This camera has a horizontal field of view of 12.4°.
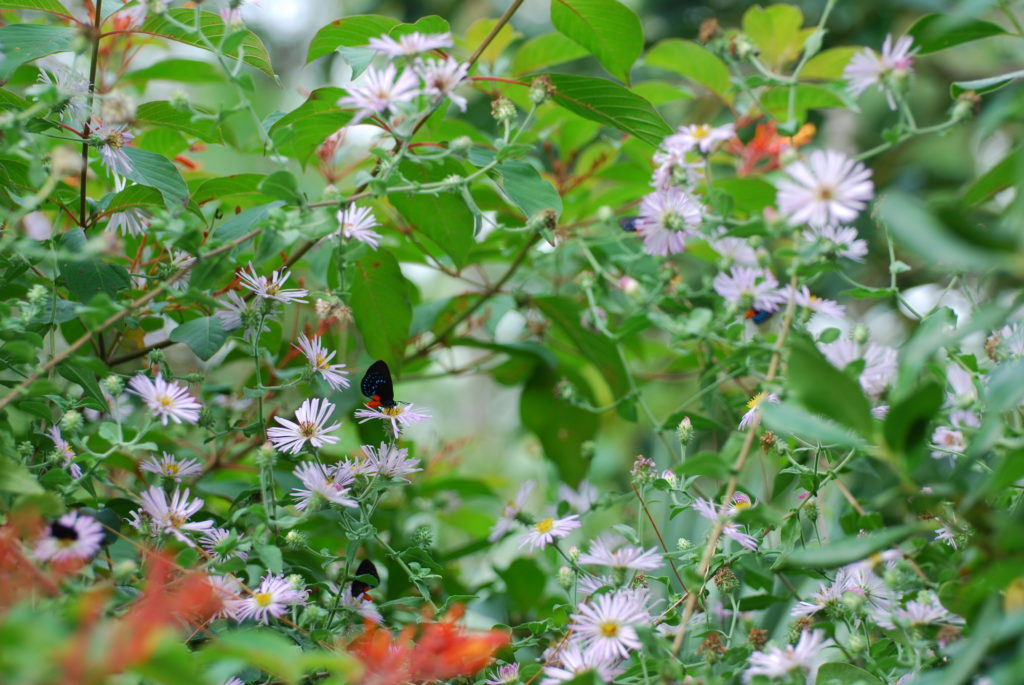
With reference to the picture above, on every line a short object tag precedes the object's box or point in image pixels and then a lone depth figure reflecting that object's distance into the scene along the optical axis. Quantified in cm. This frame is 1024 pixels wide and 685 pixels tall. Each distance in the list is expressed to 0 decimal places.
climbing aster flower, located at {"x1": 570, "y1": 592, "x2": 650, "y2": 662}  231
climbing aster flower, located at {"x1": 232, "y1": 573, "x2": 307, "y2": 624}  232
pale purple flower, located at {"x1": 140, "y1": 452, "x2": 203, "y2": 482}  237
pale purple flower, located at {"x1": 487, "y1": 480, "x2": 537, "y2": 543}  244
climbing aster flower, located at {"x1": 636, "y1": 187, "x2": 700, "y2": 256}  237
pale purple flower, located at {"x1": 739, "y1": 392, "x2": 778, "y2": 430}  234
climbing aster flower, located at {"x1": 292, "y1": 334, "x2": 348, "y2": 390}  239
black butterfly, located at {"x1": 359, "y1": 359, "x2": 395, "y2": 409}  239
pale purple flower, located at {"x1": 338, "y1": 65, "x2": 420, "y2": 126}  232
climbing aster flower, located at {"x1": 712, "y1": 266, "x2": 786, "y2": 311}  237
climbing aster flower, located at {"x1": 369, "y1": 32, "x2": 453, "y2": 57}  232
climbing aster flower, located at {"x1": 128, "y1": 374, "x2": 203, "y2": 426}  234
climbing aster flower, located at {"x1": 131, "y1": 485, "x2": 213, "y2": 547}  234
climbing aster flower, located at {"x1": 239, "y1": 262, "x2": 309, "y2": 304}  237
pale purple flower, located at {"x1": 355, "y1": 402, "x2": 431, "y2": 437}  238
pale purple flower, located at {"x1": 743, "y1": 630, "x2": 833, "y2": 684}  228
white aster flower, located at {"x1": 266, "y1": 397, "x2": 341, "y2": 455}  236
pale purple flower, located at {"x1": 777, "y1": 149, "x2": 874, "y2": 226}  229
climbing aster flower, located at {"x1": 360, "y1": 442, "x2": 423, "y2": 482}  236
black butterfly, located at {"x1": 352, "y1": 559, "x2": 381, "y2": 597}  239
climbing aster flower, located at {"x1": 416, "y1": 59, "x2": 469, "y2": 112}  232
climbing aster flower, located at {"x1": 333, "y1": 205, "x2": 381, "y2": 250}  236
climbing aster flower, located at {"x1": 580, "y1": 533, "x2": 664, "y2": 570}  235
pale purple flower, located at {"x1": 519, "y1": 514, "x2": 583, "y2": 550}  238
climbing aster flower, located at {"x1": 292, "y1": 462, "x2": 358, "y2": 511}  233
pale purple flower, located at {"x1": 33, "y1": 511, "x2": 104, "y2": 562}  226
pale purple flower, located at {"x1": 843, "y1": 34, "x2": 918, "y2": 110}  233
